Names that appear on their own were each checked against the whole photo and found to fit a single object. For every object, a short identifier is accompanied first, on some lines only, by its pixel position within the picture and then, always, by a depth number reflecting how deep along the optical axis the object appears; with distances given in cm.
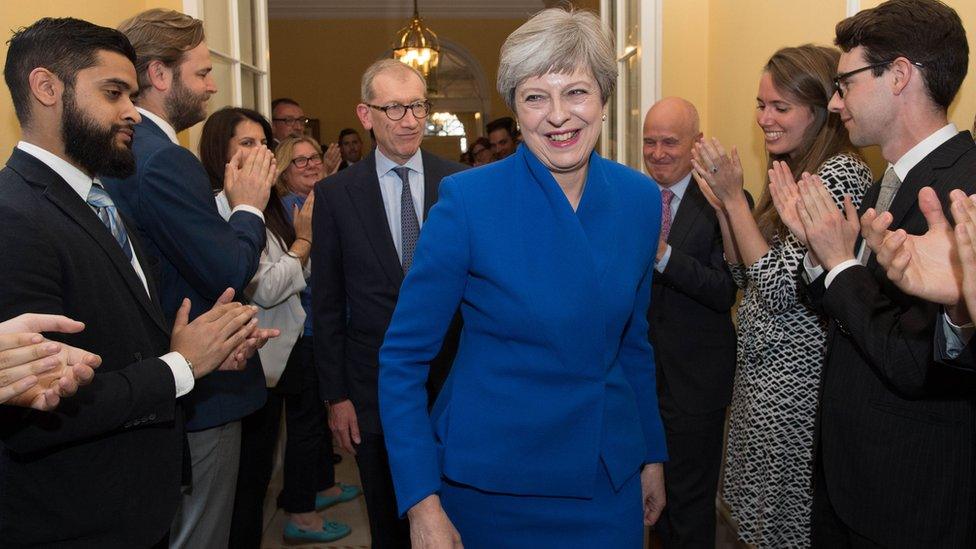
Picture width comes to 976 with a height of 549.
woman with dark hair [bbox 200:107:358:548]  293
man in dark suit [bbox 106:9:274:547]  208
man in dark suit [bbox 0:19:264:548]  149
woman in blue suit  157
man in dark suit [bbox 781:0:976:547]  163
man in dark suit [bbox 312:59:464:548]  261
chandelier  820
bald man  279
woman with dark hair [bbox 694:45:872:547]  231
